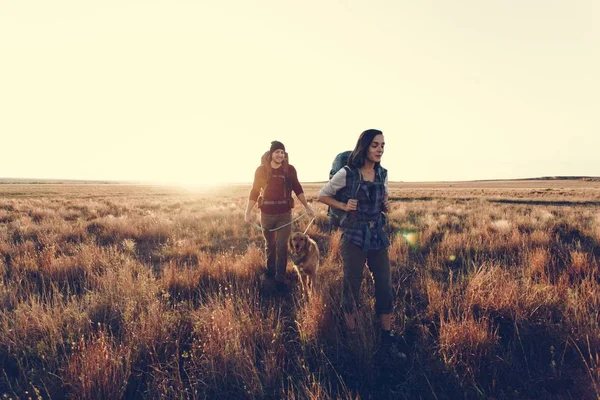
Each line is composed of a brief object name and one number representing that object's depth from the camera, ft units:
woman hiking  10.43
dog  15.85
